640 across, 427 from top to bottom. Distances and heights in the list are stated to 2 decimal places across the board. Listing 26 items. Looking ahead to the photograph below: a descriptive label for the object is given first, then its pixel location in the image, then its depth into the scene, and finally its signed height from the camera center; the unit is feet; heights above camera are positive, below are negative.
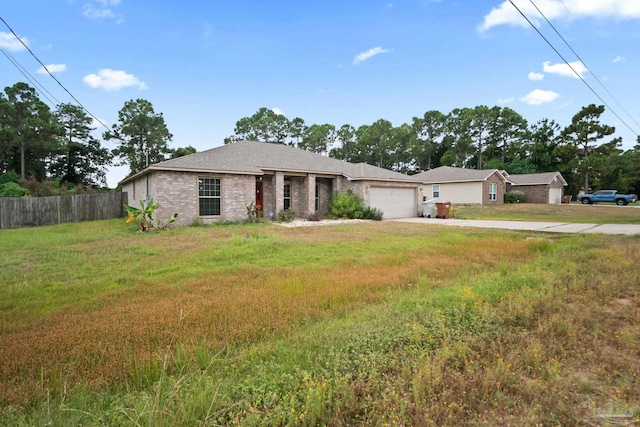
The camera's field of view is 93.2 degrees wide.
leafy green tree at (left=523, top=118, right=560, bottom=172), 142.51 +29.78
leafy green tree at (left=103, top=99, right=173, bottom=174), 127.85 +32.06
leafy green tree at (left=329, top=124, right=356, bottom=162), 183.83 +39.22
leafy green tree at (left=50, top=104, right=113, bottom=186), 120.67 +24.33
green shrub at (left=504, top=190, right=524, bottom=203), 107.45 +2.96
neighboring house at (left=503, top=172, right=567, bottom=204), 107.96 +7.02
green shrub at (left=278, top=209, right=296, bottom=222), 54.29 -1.53
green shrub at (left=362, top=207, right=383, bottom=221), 60.95 -1.51
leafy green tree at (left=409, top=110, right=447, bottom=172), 174.40 +42.30
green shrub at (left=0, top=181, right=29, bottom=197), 73.10 +4.66
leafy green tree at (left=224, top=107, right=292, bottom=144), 159.53 +43.06
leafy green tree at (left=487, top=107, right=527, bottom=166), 157.58 +38.36
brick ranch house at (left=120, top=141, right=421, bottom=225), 45.85 +4.38
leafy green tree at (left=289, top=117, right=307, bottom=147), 171.53 +44.70
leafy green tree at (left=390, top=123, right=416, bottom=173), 176.77 +34.84
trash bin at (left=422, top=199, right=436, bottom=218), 69.05 -0.45
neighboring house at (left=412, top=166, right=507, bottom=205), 96.94 +6.70
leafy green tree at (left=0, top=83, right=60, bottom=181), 93.66 +26.36
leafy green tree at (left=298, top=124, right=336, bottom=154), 173.43 +40.33
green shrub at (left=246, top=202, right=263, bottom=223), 51.52 -0.89
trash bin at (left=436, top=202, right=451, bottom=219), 66.03 -0.89
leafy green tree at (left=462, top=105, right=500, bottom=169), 161.27 +44.46
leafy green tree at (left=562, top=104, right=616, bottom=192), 118.32 +28.50
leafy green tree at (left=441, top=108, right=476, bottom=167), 165.07 +37.01
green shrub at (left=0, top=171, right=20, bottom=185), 83.15 +9.12
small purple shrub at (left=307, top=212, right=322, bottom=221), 55.85 -1.92
